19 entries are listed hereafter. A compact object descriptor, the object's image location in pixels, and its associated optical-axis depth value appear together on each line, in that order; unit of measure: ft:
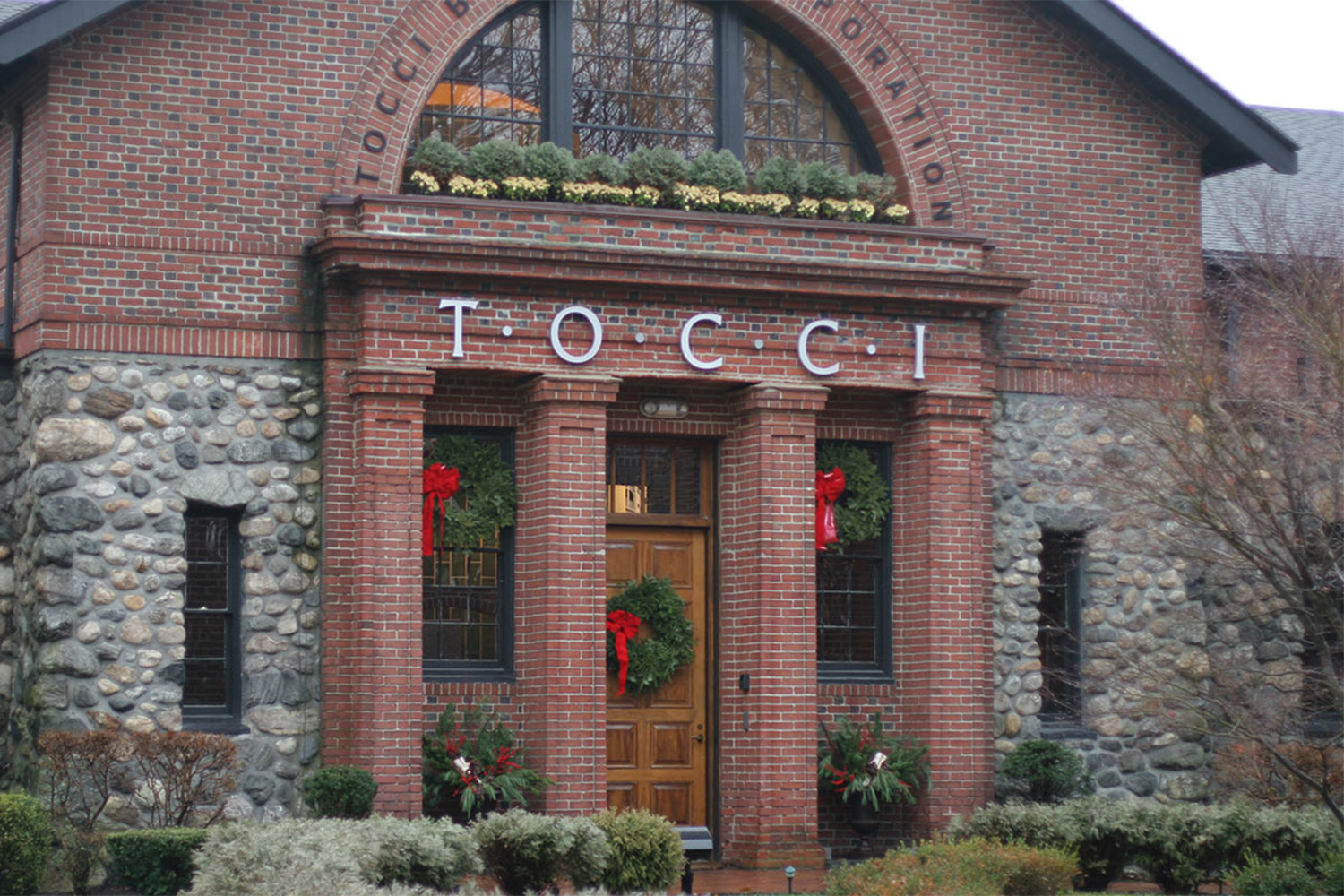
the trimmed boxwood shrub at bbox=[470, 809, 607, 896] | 49.67
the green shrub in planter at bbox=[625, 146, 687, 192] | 60.80
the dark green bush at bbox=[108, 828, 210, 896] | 50.08
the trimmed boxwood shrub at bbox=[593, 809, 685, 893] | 51.01
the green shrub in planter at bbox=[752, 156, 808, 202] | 62.08
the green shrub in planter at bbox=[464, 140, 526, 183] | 59.31
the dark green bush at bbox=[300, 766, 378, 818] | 54.24
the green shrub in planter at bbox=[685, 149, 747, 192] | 61.26
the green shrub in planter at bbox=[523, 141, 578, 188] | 59.67
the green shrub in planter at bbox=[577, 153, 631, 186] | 60.23
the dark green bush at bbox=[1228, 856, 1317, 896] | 51.47
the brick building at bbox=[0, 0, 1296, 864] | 56.29
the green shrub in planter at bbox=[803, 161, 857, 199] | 62.59
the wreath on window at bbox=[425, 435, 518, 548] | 59.31
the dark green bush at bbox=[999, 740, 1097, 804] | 61.98
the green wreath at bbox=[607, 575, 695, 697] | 61.05
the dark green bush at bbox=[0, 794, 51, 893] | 48.73
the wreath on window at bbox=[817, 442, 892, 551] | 63.46
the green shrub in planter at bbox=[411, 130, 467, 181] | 58.95
